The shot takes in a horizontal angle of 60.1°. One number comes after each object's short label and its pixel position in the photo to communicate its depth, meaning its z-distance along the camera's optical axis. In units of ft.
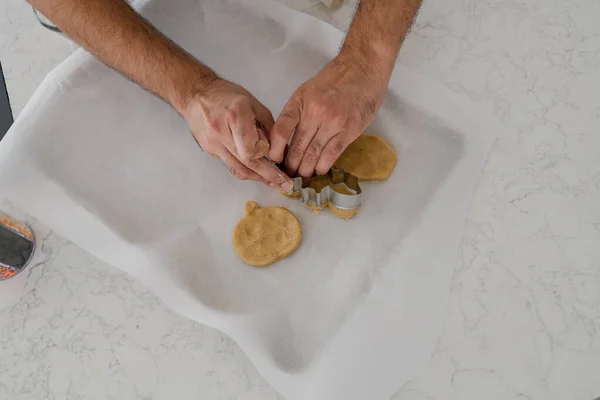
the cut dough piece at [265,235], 2.97
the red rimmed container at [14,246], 2.85
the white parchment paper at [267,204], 2.79
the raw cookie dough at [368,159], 3.11
